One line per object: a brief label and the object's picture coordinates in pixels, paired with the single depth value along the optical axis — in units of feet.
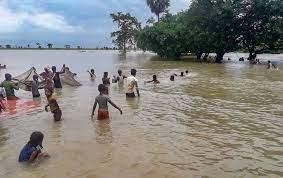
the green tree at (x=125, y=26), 152.84
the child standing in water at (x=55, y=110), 22.72
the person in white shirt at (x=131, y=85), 29.86
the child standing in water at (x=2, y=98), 23.98
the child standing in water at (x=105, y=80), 36.94
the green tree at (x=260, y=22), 80.80
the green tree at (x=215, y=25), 82.91
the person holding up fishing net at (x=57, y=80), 39.39
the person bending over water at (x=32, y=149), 14.97
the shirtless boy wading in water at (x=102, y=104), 21.81
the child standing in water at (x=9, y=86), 30.55
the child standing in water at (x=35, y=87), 32.77
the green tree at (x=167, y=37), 92.21
